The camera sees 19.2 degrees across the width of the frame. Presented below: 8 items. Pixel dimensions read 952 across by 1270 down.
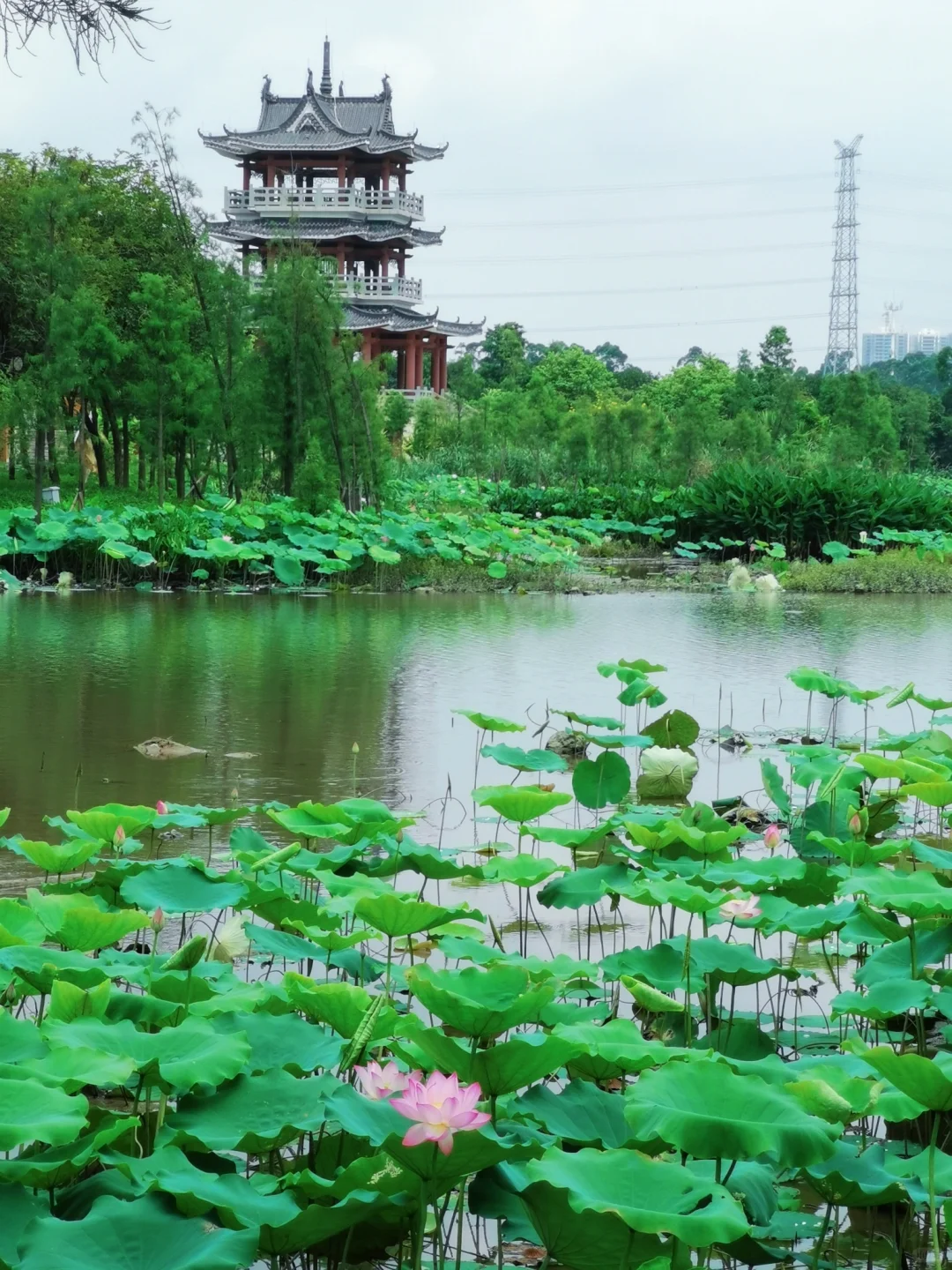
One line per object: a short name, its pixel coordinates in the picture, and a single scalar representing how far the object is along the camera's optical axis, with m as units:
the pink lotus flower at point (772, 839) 11.32
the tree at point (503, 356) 174.58
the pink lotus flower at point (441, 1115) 8.04
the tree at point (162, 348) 51.68
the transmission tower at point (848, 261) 182.88
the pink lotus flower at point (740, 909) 10.26
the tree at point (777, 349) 157.16
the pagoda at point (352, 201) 121.96
